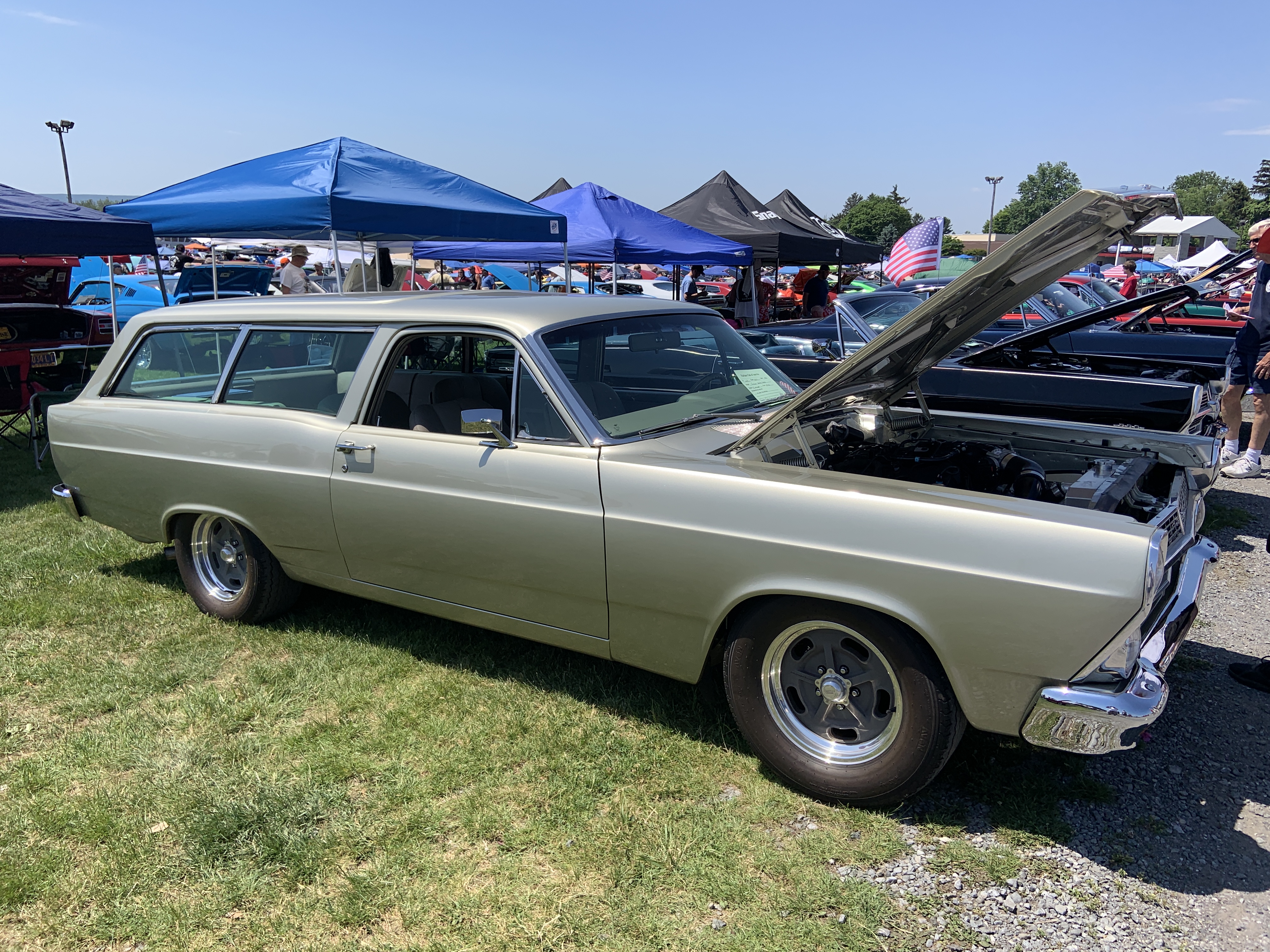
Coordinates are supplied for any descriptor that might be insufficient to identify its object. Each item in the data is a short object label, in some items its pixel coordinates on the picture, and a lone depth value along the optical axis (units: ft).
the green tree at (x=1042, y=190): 443.73
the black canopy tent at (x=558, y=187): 53.06
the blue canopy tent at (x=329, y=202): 24.99
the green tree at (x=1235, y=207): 318.45
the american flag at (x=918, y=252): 47.60
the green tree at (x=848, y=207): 314.35
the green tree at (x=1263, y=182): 370.73
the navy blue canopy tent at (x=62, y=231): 24.73
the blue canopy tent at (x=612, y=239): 39.04
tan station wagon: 7.80
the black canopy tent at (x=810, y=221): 56.08
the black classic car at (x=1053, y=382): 15.81
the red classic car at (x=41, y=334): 26.68
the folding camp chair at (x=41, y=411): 23.44
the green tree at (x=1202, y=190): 353.10
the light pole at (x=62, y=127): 148.77
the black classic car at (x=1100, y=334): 25.84
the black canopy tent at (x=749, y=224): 48.37
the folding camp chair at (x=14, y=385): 26.20
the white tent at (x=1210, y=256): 101.50
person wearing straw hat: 36.52
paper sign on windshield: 12.59
